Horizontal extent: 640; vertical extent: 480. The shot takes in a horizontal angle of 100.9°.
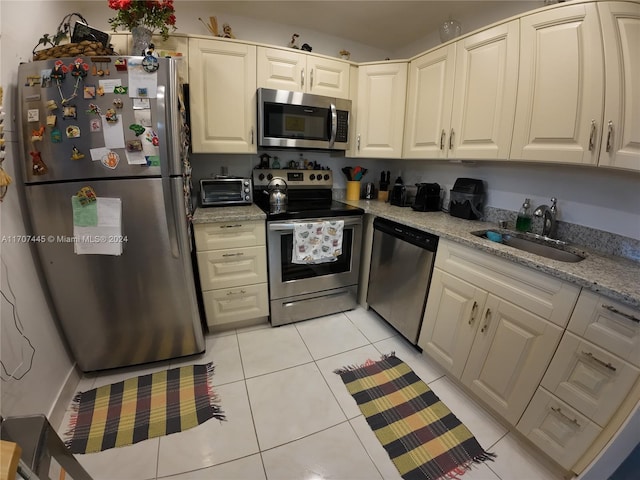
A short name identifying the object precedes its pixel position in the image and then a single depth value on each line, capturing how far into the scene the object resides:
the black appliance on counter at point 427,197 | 2.09
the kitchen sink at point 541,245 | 1.42
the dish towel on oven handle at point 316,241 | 1.94
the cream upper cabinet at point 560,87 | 1.20
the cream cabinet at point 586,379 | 0.94
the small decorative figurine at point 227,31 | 1.94
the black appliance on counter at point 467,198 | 1.89
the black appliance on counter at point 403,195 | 2.28
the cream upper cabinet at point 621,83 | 1.12
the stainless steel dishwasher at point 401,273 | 1.73
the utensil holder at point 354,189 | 2.61
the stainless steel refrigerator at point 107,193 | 1.22
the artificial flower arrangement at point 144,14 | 1.35
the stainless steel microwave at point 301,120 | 1.96
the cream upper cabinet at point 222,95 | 1.82
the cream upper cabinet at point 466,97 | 1.51
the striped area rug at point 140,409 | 1.29
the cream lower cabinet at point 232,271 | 1.82
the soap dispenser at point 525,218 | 1.67
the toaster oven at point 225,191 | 2.03
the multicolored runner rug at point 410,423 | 1.22
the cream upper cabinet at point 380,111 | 2.18
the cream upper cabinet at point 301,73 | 1.95
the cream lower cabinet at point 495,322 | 1.15
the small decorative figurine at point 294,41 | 2.18
